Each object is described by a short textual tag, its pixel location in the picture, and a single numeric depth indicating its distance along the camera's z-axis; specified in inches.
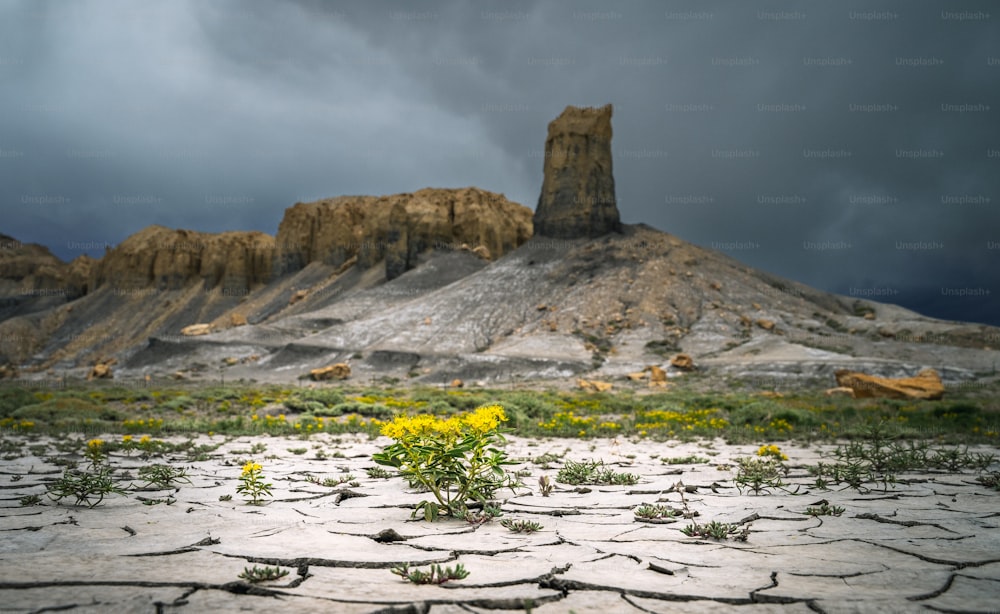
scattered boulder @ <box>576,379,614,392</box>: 1077.9
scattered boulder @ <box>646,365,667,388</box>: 1180.3
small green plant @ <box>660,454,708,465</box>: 263.4
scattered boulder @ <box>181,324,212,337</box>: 2519.7
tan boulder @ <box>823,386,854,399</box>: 820.6
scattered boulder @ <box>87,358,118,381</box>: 1705.2
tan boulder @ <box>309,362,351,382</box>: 1565.0
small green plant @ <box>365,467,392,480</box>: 224.7
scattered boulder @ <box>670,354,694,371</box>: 1394.6
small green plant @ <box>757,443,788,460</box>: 237.9
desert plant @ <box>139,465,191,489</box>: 197.6
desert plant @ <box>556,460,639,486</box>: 212.1
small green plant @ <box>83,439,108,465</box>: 202.0
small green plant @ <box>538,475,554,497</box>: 187.8
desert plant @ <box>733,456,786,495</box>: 193.8
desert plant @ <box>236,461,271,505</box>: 173.8
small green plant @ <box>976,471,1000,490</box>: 189.2
